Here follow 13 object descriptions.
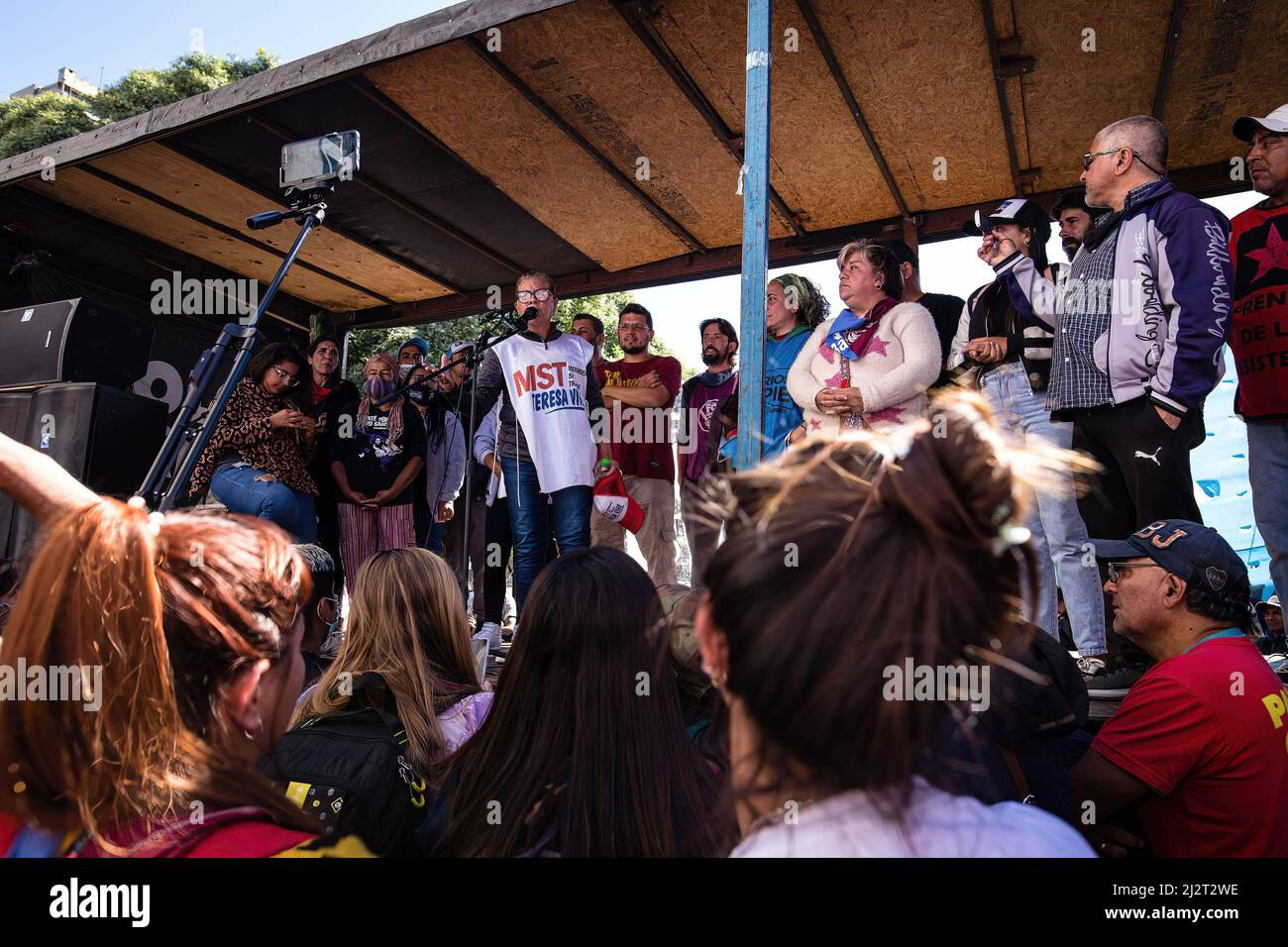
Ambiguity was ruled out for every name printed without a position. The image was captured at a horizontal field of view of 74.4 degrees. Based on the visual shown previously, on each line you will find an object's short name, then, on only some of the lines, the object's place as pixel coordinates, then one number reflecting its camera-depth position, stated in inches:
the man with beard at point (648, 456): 206.1
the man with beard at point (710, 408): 199.8
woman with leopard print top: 178.5
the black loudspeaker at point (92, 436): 171.8
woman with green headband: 174.4
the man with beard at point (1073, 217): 157.0
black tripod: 131.8
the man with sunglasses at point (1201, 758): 75.1
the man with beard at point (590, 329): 228.4
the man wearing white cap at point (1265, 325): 118.8
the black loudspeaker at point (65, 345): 179.9
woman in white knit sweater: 141.4
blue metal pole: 113.5
